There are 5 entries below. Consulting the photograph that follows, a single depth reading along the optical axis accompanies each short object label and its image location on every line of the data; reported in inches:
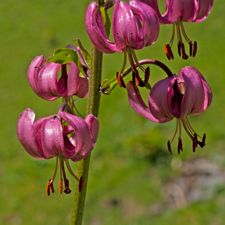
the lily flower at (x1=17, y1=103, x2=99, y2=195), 26.2
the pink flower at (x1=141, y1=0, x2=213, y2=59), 26.9
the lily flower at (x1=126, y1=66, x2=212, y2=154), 26.5
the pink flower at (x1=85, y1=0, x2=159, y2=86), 25.9
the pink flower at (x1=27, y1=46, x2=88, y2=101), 27.9
